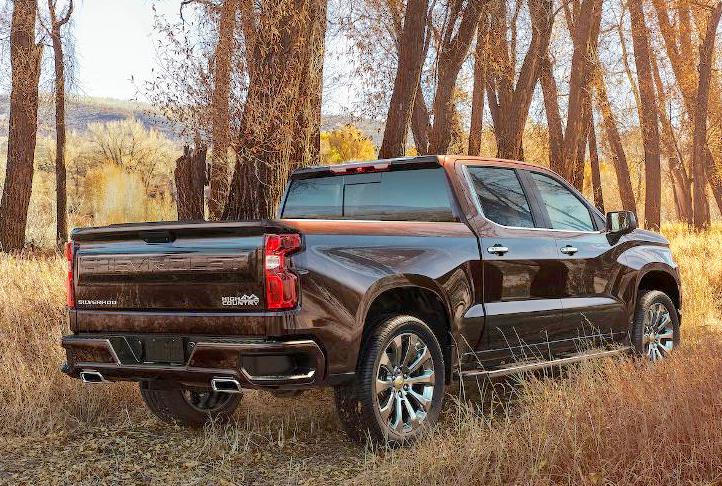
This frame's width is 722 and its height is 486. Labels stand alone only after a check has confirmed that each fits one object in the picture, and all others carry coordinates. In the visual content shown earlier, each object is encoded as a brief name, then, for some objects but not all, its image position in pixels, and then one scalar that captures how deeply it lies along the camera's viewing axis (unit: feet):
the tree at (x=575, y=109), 65.77
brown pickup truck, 18.02
